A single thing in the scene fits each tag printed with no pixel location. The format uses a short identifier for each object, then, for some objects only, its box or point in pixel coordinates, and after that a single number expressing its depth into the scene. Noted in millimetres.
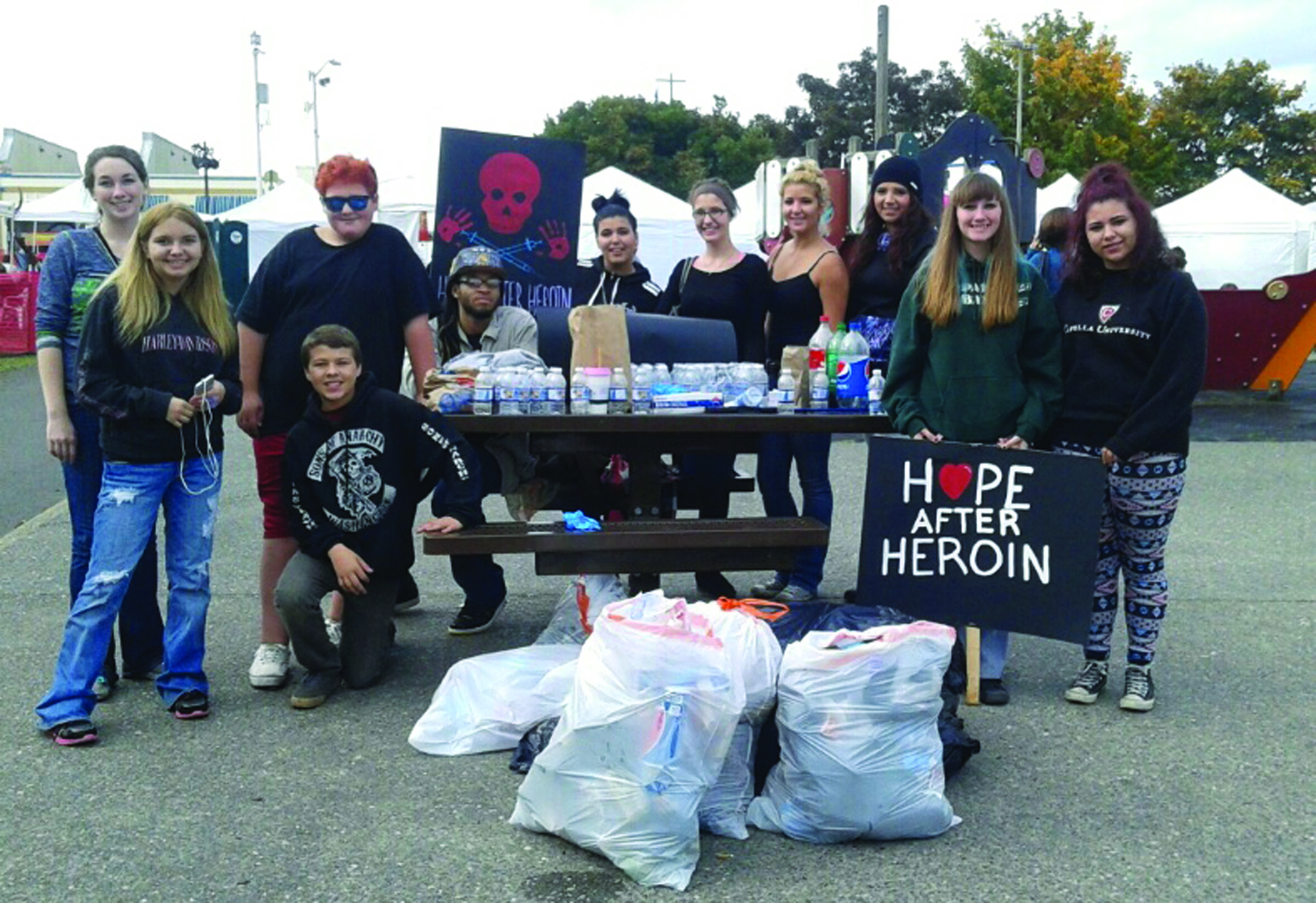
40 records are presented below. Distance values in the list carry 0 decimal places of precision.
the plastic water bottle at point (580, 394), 4827
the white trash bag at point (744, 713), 3611
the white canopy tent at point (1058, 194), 22359
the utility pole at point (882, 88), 24422
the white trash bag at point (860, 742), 3537
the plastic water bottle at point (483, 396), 4789
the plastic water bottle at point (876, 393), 5016
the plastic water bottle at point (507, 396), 4832
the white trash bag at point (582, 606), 4812
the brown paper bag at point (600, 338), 4957
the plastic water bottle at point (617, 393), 4875
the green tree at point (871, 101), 54438
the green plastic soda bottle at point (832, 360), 5172
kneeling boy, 4602
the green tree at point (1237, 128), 39656
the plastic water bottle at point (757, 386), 4973
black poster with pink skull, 6066
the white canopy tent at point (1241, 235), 22797
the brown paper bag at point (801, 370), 5129
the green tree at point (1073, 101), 35281
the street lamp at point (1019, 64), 34719
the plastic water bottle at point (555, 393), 4848
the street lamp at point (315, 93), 54534
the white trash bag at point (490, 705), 4223
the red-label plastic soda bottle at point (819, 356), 5164
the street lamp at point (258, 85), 55500
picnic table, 4637
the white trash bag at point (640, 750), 3342
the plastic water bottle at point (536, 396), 4840
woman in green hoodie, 4605
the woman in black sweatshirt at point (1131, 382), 4367
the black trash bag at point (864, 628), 3891
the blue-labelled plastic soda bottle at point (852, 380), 5121
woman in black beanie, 5574
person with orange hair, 4809
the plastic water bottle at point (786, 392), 5098
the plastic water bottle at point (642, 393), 4930
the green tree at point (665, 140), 52562
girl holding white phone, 4328
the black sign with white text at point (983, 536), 4535
